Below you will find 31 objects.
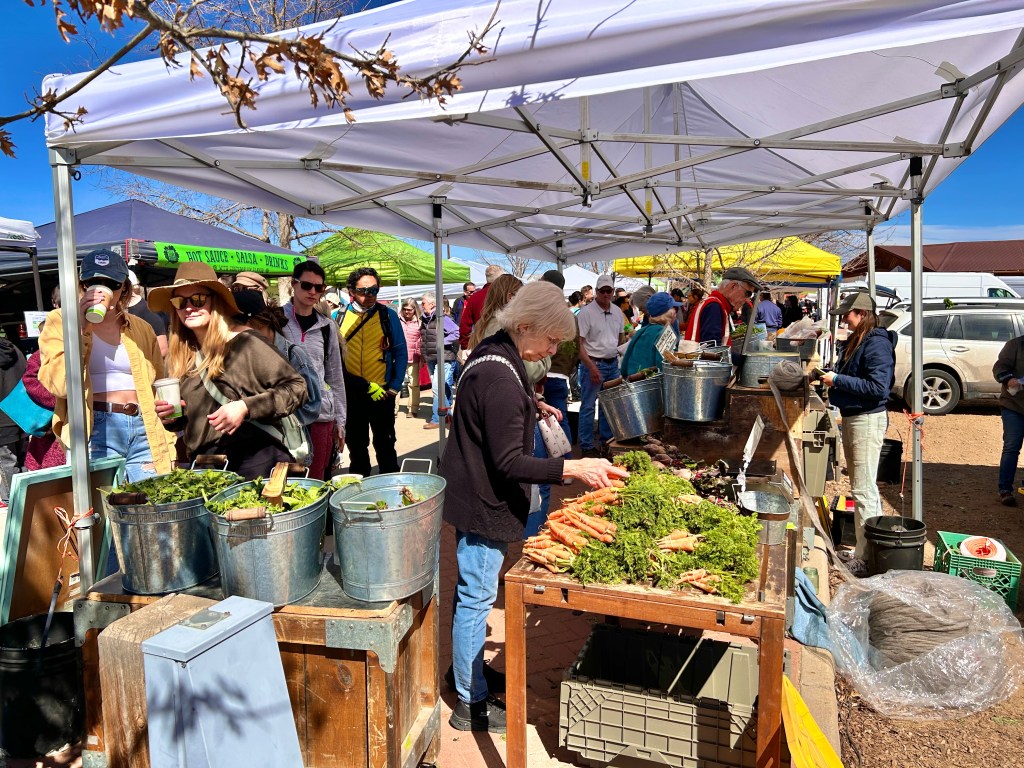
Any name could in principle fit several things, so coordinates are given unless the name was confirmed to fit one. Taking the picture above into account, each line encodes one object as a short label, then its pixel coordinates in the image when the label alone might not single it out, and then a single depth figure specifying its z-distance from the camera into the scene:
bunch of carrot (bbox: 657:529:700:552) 2.55
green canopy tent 15.34
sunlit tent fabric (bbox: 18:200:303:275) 8.34
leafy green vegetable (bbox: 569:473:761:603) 2.43
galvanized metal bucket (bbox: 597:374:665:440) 4.33
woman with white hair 2.72
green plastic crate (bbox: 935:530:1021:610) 4.48
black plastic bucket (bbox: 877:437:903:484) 7.35
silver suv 11.40
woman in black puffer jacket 5.15
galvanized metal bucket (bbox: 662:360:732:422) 4.26
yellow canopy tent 13.93
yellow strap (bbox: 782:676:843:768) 2.19
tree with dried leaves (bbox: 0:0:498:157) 1.41
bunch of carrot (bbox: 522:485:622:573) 2.58
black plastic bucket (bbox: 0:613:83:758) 2.91
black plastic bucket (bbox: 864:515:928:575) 4.68
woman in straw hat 2.92
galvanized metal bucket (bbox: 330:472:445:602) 2.28
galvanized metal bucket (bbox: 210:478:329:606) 2.23
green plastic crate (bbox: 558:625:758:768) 2.72
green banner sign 8.51
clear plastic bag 3.50
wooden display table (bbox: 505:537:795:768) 2.24
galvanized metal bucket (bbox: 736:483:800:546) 2.73
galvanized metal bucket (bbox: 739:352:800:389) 4.76
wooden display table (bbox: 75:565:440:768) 2.31
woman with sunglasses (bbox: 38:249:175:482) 3.46
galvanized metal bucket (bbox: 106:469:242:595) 2.36
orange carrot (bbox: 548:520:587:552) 2.59
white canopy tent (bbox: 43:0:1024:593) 2.14
